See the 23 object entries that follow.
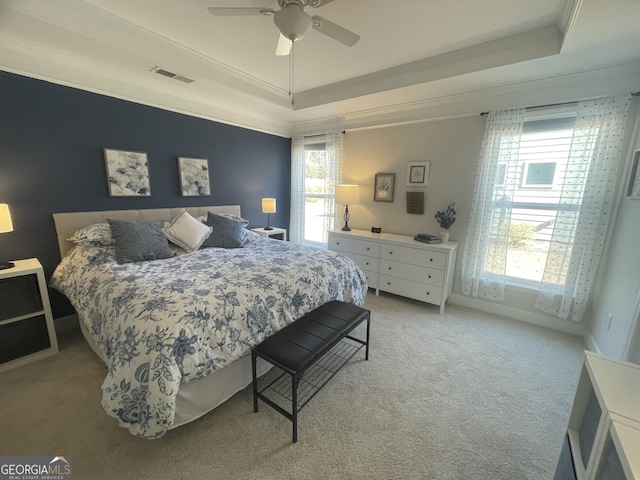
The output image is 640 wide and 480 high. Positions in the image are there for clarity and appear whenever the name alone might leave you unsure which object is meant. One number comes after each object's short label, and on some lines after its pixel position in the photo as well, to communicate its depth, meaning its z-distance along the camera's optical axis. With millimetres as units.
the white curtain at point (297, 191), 4590
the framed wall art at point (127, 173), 2736
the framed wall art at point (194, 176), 3322
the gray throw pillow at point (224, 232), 2980
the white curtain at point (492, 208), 2793
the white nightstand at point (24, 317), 2014
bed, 1334
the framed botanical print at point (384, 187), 3697
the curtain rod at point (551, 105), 2493
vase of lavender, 3201
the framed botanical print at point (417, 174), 3395
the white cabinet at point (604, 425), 756
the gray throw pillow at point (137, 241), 2340
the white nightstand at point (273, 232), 4074
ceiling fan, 1541
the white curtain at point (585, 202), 2332
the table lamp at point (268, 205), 4109
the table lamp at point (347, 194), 3719
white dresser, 3047
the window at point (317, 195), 4340
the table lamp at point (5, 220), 1975
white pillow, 2762
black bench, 1503
